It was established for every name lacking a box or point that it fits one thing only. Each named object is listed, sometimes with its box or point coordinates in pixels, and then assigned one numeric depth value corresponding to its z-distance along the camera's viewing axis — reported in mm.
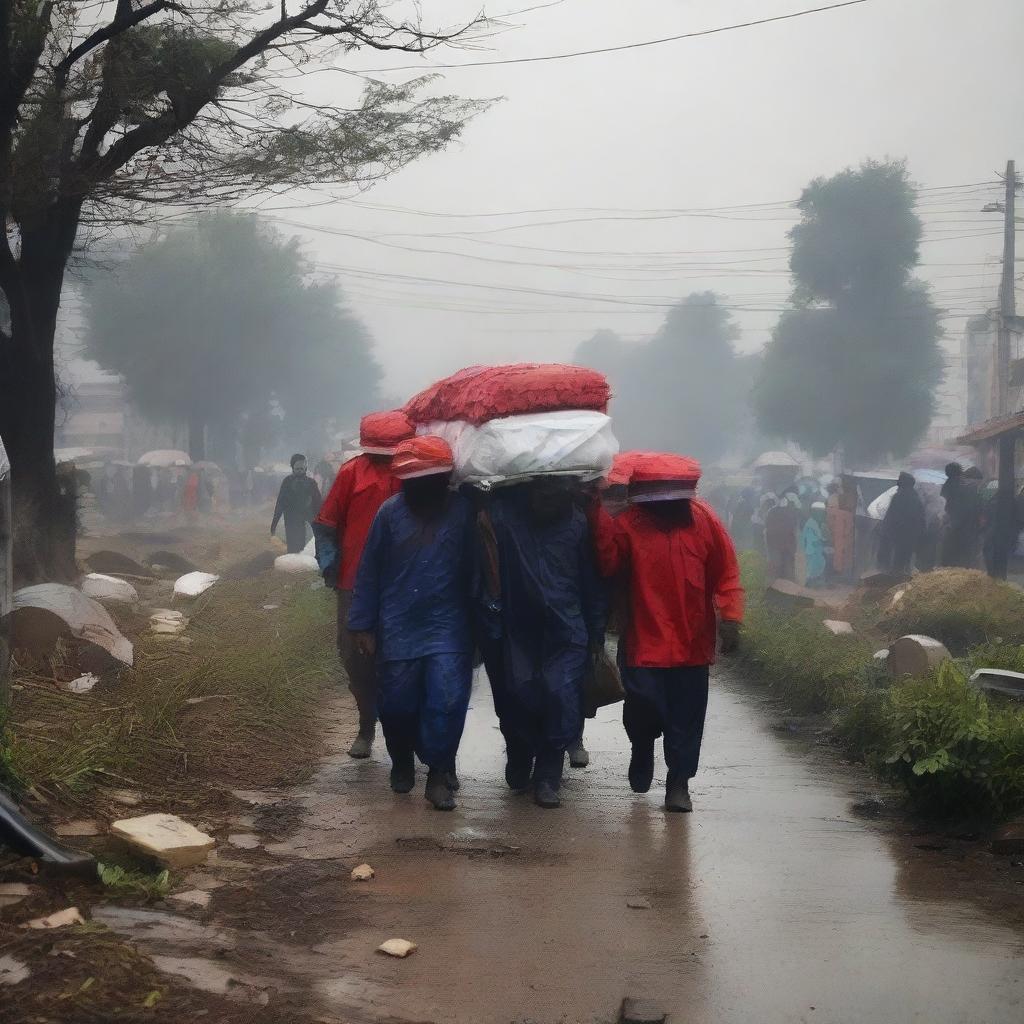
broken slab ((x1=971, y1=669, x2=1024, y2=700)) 6801
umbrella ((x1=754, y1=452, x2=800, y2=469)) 50125
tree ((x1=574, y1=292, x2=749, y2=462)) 85875
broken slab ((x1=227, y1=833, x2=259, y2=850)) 5578
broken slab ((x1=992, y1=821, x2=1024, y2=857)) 5438
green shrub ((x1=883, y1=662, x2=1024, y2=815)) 5816
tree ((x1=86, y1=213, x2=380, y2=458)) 46469
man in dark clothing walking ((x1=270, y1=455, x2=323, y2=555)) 18844
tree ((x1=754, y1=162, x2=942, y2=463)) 39656
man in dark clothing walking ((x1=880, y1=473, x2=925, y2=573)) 19828
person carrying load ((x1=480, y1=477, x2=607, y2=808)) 6449
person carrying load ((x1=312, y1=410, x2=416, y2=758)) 7457
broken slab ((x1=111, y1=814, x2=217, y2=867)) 4922
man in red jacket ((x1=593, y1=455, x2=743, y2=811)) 6387
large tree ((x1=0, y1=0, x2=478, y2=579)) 10578
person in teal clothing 23219
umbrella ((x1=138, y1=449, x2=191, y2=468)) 45450
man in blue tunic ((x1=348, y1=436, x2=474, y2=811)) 6336
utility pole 17672
